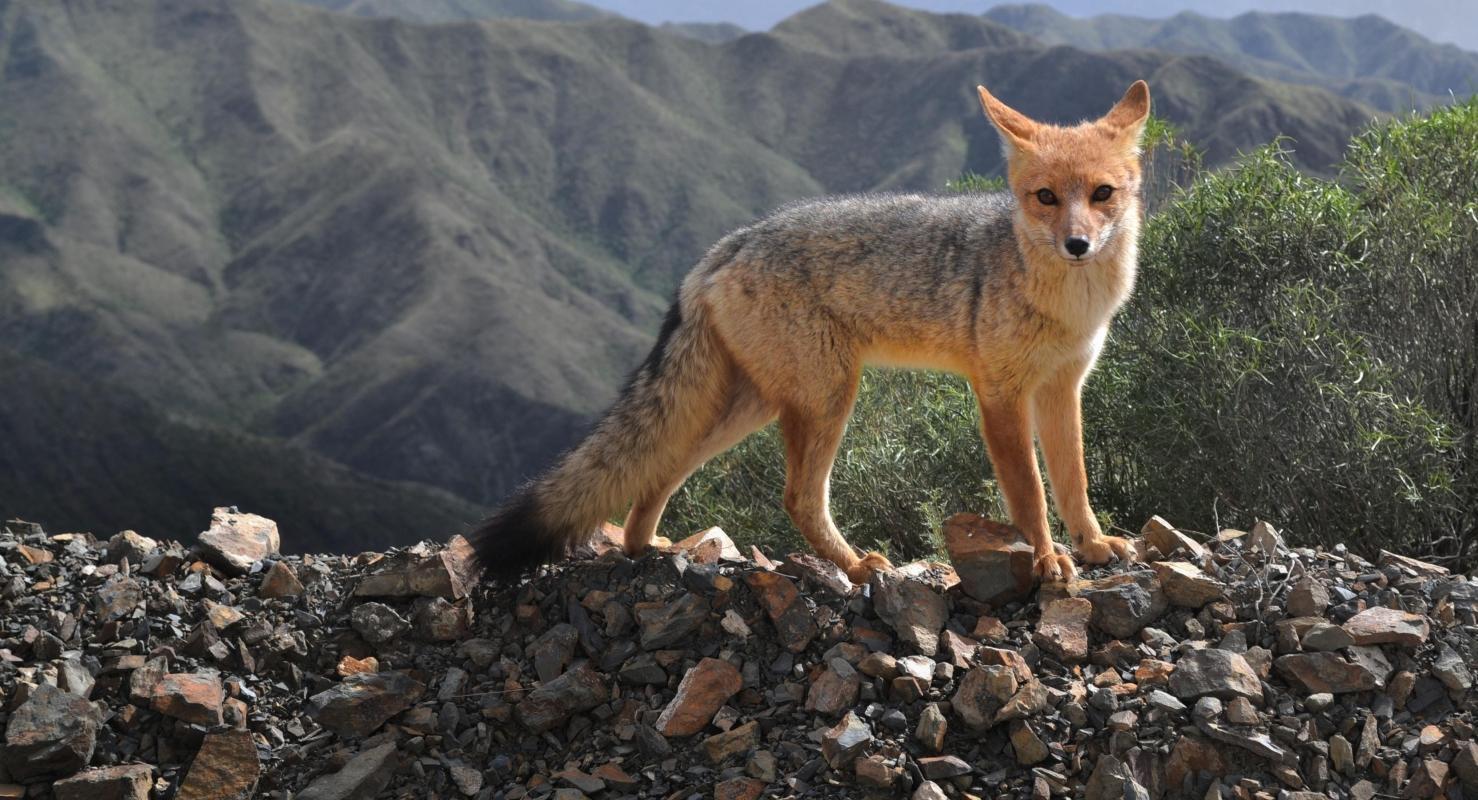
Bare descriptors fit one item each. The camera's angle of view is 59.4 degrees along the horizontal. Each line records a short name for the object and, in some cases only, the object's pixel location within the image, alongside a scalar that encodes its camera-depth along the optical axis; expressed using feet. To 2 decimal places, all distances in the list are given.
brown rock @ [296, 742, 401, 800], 18.89
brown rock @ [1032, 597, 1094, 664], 18.93
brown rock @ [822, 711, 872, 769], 17.34
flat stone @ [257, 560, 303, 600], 22.24
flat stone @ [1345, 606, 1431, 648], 18.21
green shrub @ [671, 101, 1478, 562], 27.40
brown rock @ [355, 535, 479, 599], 21.85
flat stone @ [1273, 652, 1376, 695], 17.83
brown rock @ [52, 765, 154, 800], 18.95
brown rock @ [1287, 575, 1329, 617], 19.07
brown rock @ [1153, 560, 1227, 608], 19.54
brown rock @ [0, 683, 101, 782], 19.21
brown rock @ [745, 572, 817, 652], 19.90
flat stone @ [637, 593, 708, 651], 20.40
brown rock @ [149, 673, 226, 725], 19.70
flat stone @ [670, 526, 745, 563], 22.72
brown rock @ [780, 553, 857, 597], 20.52
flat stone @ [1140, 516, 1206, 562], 21.26
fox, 20.86
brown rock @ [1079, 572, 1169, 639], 19.39
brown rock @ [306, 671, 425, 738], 19.98
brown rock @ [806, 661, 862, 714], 18.58
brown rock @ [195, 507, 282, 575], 22.94
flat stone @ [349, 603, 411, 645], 21.36
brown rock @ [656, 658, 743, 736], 18.99
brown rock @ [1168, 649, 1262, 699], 17.63
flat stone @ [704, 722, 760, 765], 18.45
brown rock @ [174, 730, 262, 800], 19.21
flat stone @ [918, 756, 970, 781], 17.22
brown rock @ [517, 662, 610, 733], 19.71
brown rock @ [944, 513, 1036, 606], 20.15
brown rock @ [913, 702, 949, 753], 17.67
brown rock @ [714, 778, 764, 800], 17.69
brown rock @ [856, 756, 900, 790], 17.07
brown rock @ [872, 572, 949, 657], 19.17
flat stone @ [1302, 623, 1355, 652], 18.26
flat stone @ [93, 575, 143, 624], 21.29
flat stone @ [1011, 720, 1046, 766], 17.44
